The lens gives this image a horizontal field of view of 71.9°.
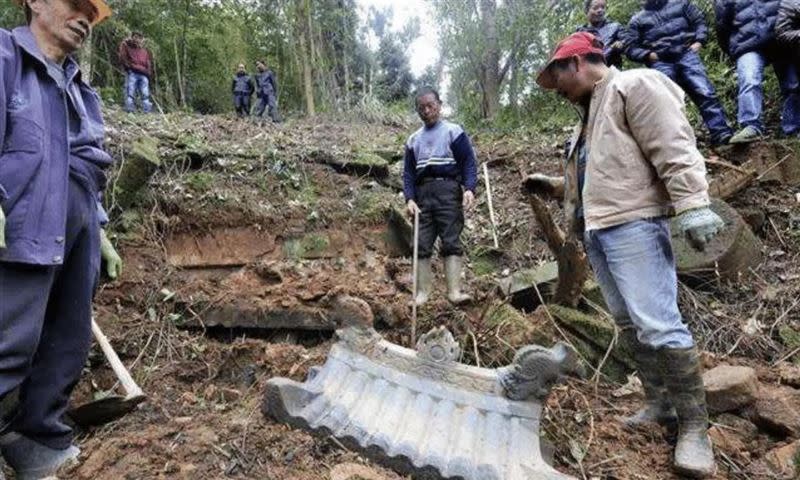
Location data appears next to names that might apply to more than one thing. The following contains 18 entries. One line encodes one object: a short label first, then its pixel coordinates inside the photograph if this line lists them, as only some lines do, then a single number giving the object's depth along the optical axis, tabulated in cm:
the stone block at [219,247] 477
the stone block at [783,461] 235
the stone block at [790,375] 315
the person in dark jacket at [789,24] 491
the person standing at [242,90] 1321
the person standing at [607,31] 575
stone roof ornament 232
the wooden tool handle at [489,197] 584
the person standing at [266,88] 1296
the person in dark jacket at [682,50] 552
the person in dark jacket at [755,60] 519
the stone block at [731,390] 285
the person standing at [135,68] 1048
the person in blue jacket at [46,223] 206
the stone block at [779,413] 266
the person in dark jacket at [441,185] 432
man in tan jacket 229
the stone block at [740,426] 274
